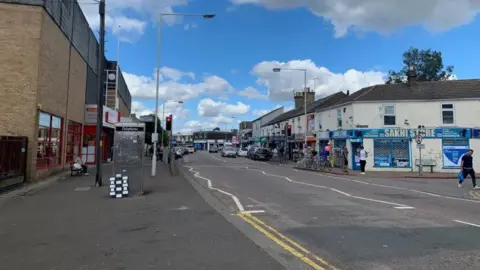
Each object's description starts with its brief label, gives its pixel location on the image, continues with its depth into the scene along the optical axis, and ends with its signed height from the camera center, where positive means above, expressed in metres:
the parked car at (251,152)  46.30 -0.12
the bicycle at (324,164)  28.55 -0.99
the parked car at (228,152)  52.50 -0.21
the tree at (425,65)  50.00 +12.11
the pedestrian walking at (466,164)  16.52 -0.44
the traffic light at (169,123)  22.39 +1.62
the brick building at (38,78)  15.62 +3.23
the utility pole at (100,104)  15.25 +1.89
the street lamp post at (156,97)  19.60 +3.20
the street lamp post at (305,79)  31.12 +6.55
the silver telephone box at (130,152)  12.54 -0.10
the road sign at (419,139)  23.76 +0.93
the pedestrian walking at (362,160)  25.11 -0.50
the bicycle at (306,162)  29.57 -0.85
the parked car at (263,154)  44.06 -0.34
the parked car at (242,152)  57.85 -0.19
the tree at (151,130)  71.95 +4.27
